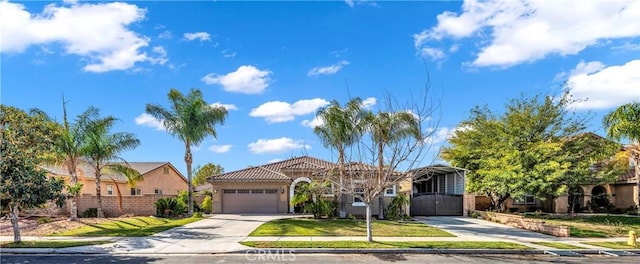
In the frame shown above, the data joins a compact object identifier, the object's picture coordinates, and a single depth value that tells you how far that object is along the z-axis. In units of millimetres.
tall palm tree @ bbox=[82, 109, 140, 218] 24000
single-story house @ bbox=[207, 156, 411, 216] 28922
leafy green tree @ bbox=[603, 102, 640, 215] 25641
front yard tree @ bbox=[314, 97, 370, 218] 23188
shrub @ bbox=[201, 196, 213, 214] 29797
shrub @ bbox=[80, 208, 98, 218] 25703
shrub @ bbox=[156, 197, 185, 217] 26094
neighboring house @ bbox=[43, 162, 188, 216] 26328
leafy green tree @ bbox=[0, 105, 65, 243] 14625
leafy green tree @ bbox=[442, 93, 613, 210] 24344
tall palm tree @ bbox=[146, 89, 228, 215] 26203
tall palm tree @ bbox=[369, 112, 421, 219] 17875
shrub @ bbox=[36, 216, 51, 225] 22247
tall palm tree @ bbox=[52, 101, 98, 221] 23125
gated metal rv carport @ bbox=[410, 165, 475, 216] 28312
